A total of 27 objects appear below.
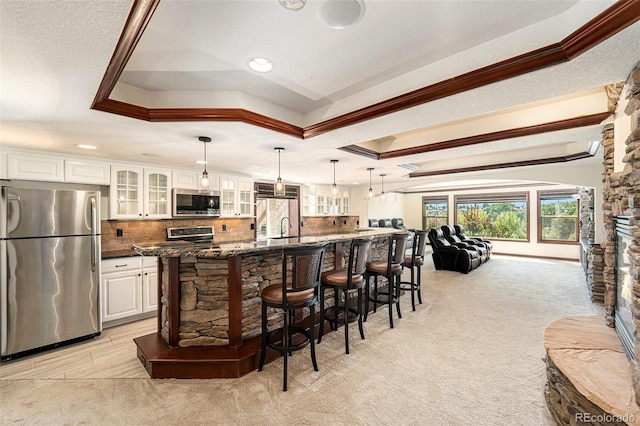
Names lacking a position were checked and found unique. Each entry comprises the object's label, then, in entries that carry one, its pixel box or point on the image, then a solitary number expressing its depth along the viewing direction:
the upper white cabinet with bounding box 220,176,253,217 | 5.27
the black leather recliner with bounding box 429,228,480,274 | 6.51
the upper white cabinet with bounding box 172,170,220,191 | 4.59
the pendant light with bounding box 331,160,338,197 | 4.35
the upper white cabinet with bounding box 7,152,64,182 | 3.19
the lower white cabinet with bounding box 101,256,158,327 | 3.59
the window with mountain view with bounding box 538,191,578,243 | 7.91
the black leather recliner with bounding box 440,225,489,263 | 7.21
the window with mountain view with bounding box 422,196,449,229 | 10.53
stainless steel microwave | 4.55
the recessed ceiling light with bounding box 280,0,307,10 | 1.33
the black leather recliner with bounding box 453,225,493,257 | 8.09
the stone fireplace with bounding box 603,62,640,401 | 1.59
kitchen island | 2.42
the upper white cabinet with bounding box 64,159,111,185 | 3.57
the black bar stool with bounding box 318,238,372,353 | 2.94
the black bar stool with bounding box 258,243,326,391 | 2.30
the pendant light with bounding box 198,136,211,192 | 2.88
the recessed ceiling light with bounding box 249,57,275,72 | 1.87
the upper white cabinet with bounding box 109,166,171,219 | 3.96
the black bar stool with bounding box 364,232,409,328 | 3.42
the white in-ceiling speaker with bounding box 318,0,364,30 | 1.39
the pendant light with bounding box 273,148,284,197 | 3.59
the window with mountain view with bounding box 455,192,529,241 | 8.84
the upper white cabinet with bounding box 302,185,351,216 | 7.03
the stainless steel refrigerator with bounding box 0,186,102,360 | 2.84
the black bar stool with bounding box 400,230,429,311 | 4.13
